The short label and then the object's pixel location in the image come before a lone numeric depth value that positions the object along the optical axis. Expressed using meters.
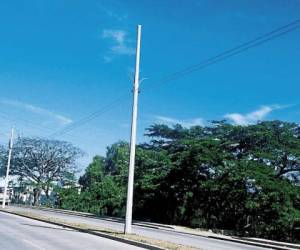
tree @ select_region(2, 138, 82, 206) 50.21
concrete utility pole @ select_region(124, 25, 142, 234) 14.42
